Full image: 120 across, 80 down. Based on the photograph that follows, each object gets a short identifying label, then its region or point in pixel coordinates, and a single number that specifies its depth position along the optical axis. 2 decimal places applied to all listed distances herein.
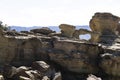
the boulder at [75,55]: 28.03
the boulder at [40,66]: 25.86
